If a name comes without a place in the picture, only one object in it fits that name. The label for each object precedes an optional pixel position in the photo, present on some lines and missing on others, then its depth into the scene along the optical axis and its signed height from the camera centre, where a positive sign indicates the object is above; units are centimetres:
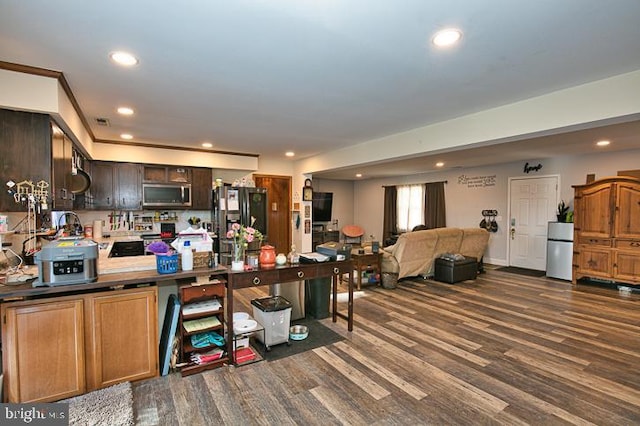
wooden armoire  513 -39
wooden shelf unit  263 -95
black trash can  393 -114
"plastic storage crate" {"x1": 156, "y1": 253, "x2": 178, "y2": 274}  257 -47
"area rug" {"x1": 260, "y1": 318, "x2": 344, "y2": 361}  302 -141
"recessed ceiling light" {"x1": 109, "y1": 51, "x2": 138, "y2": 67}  228 +111
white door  667 -22
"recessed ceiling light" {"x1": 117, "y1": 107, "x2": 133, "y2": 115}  351 +110
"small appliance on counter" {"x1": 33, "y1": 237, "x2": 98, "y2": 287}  216 -41
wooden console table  279 -68
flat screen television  1012 +2
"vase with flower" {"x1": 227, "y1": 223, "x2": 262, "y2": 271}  293 -33
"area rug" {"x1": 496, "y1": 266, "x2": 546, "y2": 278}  640 -137
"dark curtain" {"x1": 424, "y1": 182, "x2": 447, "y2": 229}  850 +2
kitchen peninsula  209 -91
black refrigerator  575 -5
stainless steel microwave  557 +21
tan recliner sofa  538 -78
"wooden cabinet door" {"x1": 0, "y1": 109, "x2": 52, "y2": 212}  254 +48
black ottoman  559 -115
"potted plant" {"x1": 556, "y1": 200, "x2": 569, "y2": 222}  611 -10
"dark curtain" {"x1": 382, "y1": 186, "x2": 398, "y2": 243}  978 -17
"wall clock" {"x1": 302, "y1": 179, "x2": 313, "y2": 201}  706 +37
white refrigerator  585 -82
